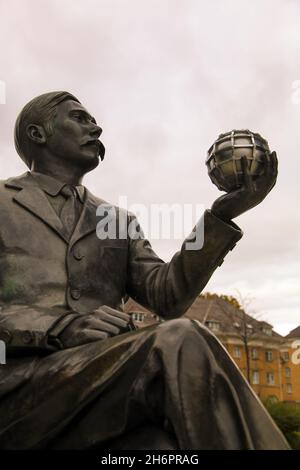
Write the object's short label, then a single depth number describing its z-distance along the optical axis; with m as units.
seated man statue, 2.93
